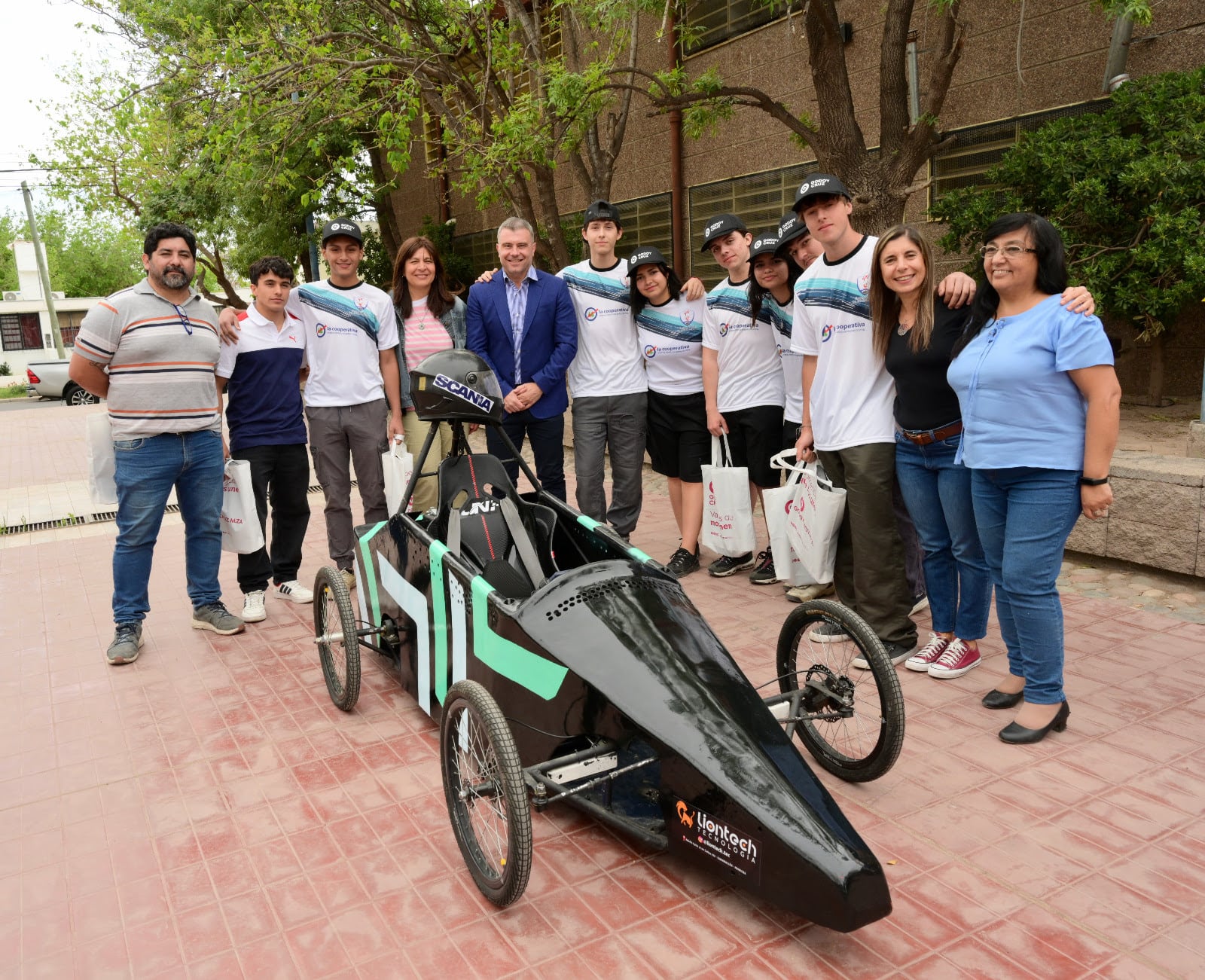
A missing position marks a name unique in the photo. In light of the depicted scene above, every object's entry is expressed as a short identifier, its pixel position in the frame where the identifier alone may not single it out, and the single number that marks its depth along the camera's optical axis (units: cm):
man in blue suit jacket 588
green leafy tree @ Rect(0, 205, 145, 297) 6359
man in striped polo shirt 498
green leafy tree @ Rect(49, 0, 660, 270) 882
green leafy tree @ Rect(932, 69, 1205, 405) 623
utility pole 4394
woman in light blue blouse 346
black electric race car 258
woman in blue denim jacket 609
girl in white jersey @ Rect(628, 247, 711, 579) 602
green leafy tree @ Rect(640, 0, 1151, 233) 752
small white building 5362
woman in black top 414
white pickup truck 2741
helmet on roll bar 427
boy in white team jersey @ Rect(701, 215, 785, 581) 570
